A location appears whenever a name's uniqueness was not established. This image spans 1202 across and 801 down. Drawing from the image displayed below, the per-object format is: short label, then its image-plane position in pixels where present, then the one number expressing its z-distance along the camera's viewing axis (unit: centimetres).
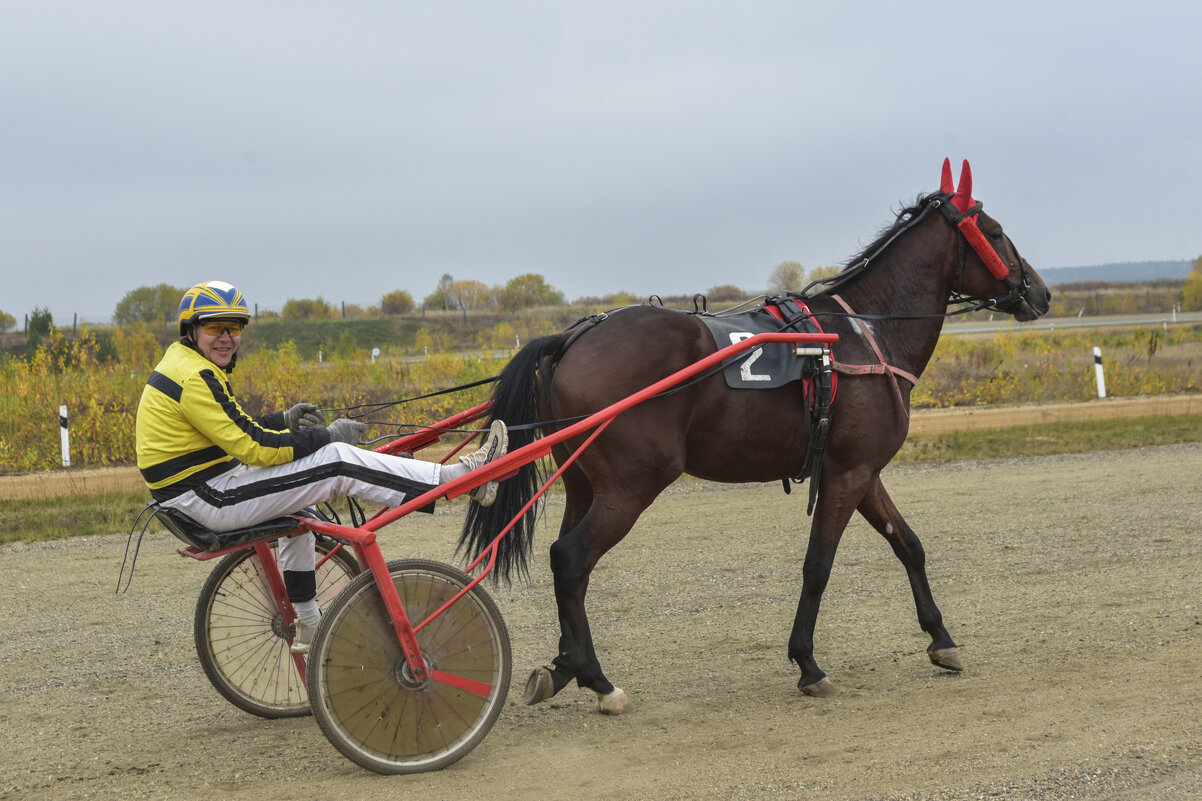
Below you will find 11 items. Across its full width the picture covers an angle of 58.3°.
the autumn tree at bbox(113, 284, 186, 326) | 4266
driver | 417
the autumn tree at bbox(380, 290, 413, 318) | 5066
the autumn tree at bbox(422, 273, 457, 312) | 5125
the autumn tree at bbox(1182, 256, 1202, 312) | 5128
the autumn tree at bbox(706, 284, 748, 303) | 3755
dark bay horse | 492
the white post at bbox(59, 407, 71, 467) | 1152
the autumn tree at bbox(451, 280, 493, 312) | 4975
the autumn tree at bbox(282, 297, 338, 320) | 4634
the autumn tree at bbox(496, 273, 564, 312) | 4694
